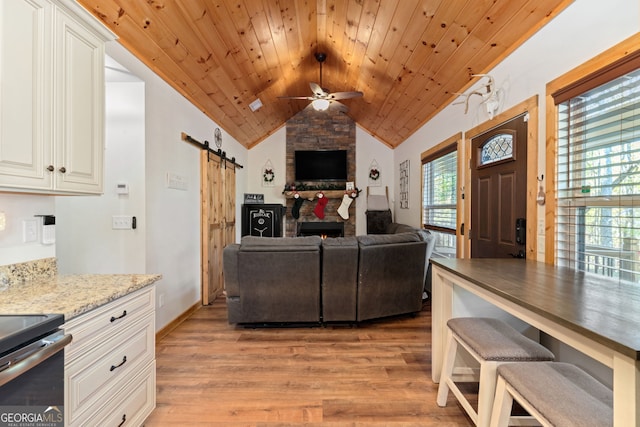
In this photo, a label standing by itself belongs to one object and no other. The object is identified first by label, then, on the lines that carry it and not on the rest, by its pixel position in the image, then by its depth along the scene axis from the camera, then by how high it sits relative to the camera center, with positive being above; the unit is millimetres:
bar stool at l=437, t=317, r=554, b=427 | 1393 -672
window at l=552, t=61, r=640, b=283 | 1509 +192
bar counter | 790 -347
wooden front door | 2322 +184
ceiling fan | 3842 +1533
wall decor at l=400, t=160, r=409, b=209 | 5477 +513
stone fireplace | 6332 +1516
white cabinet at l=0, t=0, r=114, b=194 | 1249 +543
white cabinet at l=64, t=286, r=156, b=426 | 1175 -689
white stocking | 6219 +99
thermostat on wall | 2547 +201
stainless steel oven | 900 -516
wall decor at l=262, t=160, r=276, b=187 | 6375 +759
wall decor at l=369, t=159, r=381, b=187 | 6371 +803
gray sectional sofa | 2906 -648
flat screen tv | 6324 +989
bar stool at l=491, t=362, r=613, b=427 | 999 -675
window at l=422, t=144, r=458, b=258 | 3639 +201
